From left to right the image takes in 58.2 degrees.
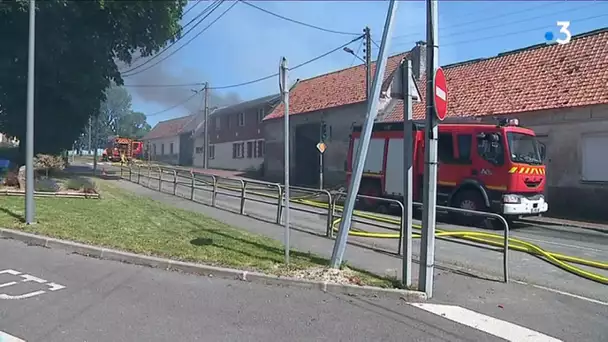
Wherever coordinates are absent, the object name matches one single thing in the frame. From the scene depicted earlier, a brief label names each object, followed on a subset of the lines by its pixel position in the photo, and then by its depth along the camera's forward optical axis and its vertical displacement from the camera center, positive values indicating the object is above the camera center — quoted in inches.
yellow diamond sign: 1101.7 +21.9
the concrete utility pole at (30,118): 414.3 +27.8
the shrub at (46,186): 628.7 -38.2
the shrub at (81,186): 644.1 -39.2
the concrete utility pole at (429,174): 250.8 -6.8
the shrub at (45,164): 781.5 -15.2
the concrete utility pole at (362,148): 282.5 +5.4
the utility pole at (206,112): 1856.3 +150.8
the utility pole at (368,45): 1016.9 +214.8
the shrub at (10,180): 644.7 -32.1
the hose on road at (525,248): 332.8 -63.4
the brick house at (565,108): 704.4 +74.6
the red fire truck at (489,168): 557.9 -8.5
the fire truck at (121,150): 2269.9 +20.6
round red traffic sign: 249.3 +30.1
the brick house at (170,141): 2613.2 +73.4
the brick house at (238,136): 1854.2 +78.0
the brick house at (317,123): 1263.5 +87.1
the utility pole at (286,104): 274.5 +26.9
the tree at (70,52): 829.2 +178.2
